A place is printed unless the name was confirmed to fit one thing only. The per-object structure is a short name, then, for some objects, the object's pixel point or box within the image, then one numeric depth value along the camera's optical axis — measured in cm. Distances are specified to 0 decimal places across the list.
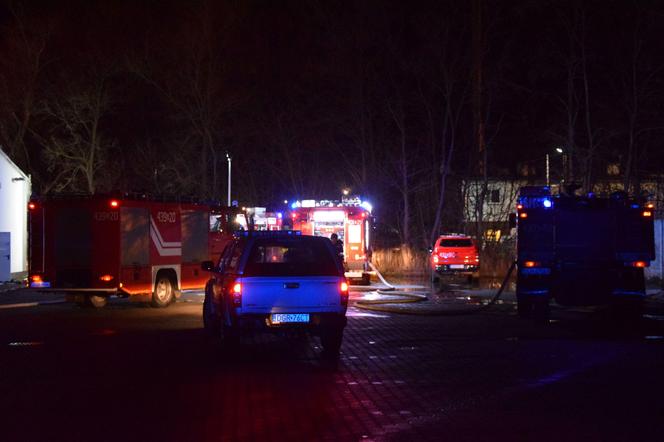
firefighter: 2692
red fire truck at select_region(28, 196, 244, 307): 2044
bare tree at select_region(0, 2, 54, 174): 4694
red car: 3033
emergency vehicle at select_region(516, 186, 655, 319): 1786
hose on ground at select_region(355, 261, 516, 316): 1947
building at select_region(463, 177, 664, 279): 4178
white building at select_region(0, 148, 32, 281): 3619
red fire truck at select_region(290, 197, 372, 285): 2897
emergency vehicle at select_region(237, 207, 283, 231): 3007
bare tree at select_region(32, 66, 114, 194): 4666
